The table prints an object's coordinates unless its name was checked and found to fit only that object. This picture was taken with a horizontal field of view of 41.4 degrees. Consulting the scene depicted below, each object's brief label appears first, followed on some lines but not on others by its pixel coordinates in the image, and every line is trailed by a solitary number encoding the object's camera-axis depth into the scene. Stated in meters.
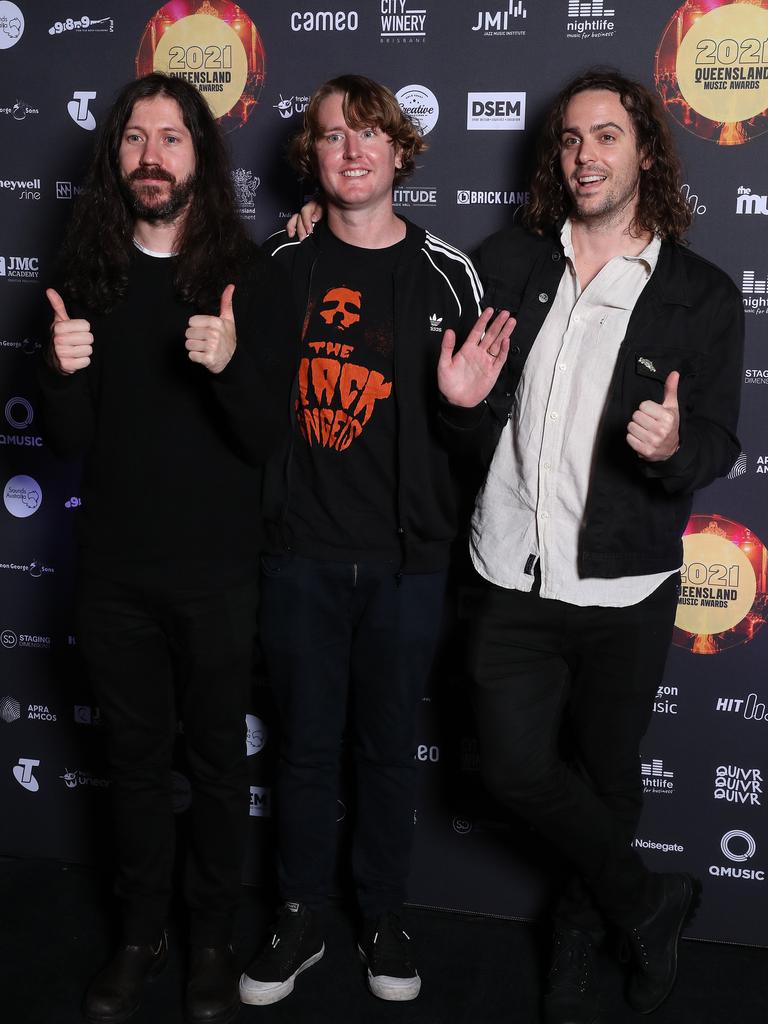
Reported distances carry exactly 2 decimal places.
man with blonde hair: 2.13
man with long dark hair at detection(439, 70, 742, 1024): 2.04
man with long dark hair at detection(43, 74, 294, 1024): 2.04
